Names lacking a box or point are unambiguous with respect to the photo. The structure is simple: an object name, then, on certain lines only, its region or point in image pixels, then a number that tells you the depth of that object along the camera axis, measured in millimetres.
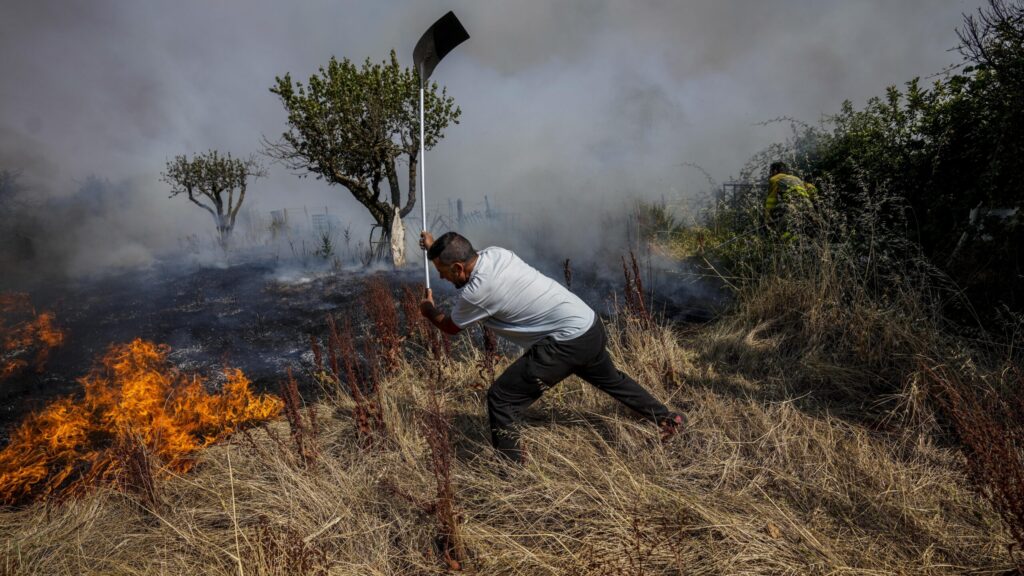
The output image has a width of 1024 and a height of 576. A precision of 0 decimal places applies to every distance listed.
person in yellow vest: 5038
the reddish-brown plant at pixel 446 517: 2090
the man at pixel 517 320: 2674
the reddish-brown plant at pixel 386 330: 4398
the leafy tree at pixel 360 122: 10750
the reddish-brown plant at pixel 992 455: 1701
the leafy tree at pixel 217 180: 17859
